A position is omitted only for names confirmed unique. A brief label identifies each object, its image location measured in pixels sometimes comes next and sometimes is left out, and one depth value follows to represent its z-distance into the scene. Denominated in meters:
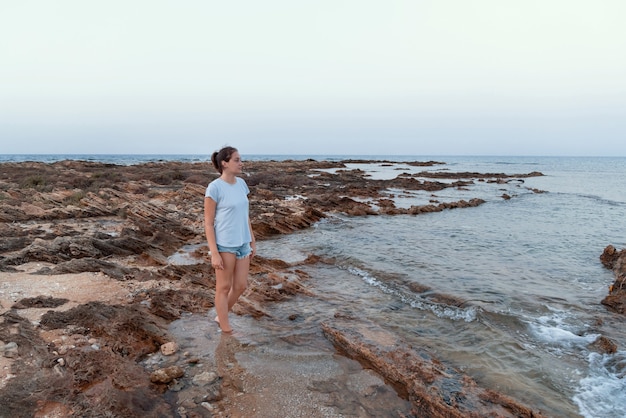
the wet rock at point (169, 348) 4.45
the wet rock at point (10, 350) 3.92
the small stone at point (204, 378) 3.88
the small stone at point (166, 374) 3.82
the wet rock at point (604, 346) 5.30
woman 4.52
